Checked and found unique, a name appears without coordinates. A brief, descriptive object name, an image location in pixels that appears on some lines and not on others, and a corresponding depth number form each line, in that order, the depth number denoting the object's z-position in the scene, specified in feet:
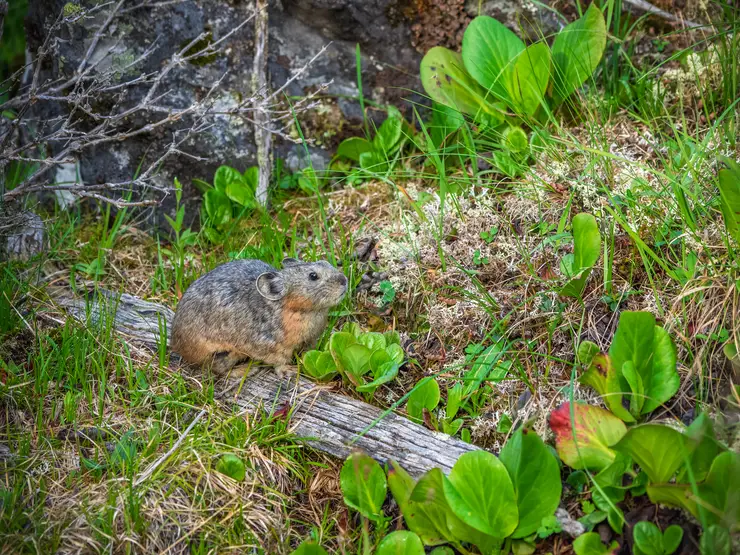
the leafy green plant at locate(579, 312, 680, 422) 11.50
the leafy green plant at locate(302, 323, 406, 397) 13.85
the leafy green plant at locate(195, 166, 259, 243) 18.99
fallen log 12.61
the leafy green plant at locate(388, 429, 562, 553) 10.82
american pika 14.61
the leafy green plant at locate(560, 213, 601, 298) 13.01
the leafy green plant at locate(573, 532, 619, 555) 10.67
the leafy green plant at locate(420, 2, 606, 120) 16.70
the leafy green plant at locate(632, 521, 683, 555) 10.19
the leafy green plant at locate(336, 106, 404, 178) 19.07
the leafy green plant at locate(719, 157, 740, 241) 11.85
